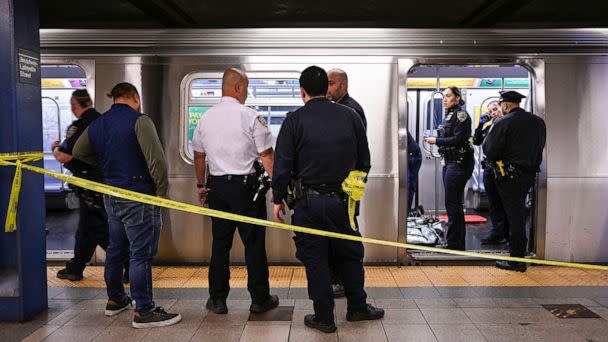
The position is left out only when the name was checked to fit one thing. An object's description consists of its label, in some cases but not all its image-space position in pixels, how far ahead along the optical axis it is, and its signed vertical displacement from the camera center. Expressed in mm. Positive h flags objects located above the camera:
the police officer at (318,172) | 3738 -259
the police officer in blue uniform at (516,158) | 5375 -227
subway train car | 5562 +479
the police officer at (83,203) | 4980 -637
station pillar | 3811 -100
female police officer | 6051 -292
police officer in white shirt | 4062 -309
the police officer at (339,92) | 4578 +364
